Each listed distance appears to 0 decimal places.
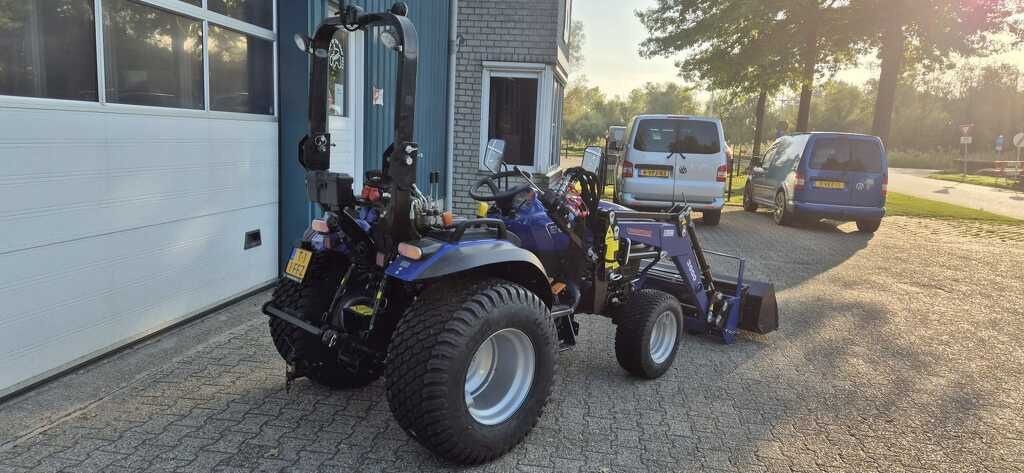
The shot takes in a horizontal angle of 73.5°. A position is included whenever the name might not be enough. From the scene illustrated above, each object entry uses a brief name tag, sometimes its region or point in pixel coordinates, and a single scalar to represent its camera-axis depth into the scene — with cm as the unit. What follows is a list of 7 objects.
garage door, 371
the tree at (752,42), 1895
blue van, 1212
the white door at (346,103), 674
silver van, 1191
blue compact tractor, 298
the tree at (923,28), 1714
